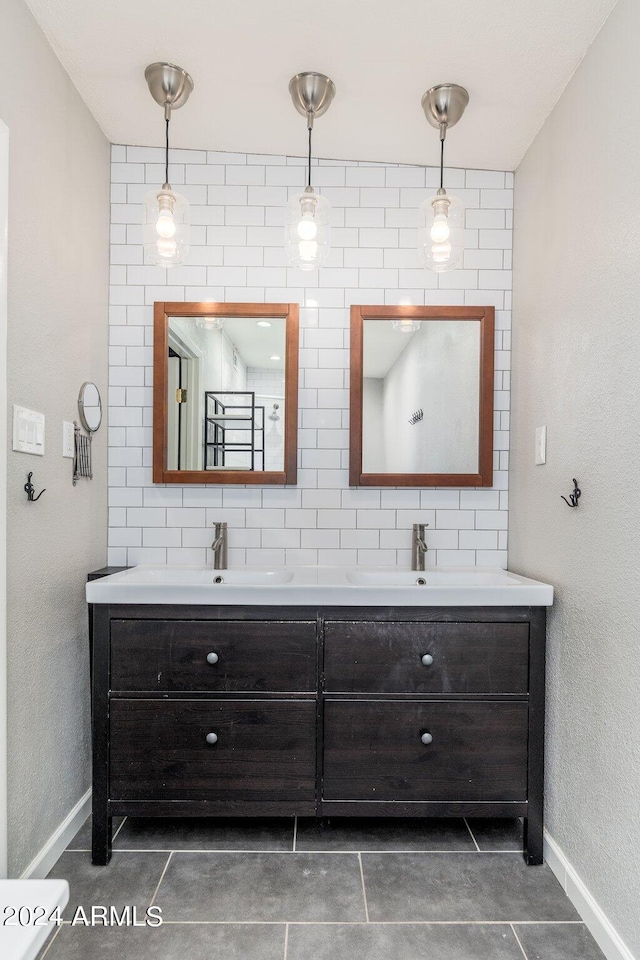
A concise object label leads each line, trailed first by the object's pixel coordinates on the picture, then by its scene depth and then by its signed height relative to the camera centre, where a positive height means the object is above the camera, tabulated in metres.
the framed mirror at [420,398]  2.46 +0.26
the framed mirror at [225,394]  2.44 +0.27
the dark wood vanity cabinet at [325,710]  1.95 -0.77
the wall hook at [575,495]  1.84 -0.09
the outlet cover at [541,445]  2.12 +0.07
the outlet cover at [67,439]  2.04 +0.07
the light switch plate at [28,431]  1.71 +0.08
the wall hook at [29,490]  1.77 -0.09
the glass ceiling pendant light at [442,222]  1.92 +0.76
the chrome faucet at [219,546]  2.39 -0.32
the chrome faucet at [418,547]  2.39 -0.32
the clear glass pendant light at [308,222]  1.91 +0.75
